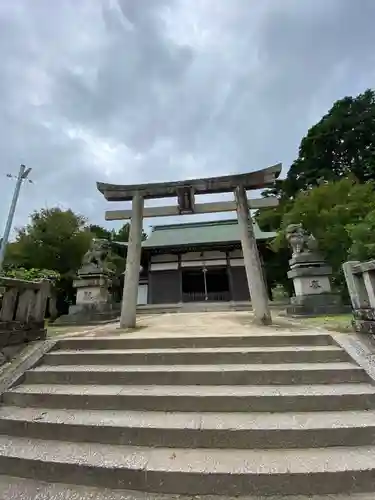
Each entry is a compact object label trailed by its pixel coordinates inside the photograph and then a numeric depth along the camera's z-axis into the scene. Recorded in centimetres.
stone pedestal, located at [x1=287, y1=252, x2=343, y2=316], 725
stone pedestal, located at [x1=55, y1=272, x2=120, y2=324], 846
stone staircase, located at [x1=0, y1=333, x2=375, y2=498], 185
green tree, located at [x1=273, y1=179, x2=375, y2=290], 824
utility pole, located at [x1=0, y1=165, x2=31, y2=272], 1005
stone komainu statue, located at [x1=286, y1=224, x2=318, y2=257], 796
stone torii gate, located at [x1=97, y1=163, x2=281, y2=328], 540
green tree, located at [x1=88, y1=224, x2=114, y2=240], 2655
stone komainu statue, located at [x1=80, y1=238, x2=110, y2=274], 905
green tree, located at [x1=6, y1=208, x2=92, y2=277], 1197
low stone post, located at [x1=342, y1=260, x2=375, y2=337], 334
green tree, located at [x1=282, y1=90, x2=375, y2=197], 2428
